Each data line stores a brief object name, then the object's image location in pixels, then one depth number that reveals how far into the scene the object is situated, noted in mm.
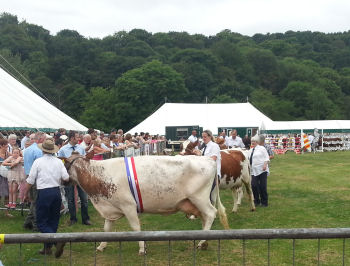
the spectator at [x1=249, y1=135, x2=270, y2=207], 11727
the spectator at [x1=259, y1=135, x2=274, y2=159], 12128
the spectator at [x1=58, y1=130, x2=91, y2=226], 9625
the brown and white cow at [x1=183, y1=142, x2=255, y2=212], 11086
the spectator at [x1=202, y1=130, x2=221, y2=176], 9656
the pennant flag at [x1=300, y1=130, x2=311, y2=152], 36638
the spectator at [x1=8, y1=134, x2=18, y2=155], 11570
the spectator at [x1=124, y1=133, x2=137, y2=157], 15320
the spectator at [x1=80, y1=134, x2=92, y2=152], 11570
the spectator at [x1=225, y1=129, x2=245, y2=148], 18359
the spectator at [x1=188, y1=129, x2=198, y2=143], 19953
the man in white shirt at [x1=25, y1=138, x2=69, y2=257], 7148
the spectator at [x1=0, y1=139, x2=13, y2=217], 10688
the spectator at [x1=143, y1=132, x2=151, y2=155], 26516
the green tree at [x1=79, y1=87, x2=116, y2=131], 71250
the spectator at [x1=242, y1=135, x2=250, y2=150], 24234
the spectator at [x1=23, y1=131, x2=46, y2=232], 8797
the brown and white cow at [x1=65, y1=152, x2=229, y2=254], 7367
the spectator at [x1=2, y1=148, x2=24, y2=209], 10500
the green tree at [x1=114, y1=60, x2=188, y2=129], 71750
